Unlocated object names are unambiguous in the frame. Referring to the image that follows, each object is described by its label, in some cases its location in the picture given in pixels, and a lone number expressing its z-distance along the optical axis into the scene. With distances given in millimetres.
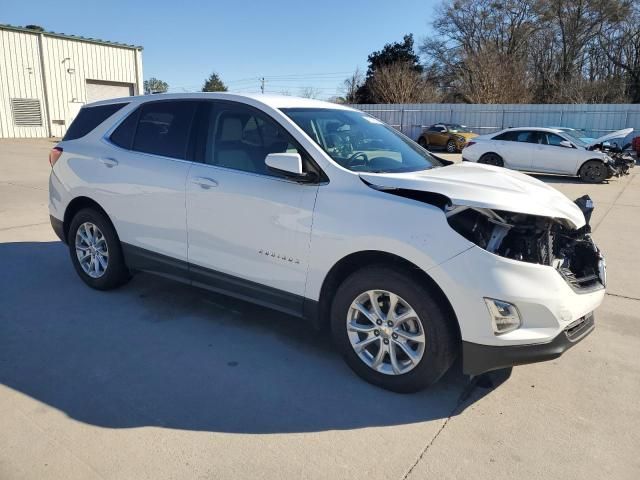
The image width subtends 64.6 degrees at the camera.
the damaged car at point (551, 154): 14211
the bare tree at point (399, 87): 37250
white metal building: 27719
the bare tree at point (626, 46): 36625
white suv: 2850
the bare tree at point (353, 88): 45844
